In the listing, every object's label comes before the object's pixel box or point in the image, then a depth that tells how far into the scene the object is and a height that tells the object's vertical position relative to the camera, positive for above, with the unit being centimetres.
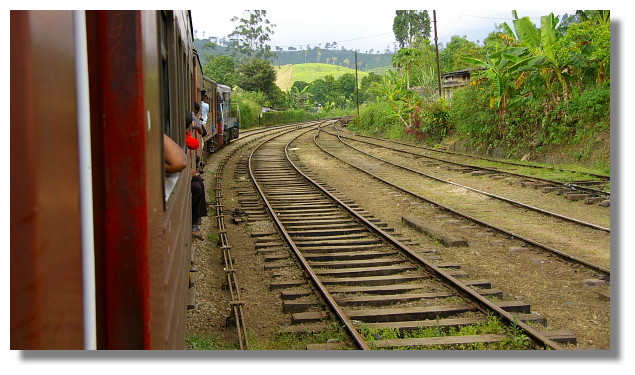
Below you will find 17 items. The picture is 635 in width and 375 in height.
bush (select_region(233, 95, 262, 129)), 4653 +170
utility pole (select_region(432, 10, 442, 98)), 3018 +511
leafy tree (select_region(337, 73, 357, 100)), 9050 +661
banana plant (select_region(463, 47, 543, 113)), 1730 +169
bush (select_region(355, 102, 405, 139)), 3191 +42
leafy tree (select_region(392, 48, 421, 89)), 4459 +533
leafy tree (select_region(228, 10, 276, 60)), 7419 +1159
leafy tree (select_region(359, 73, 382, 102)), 8371 +645
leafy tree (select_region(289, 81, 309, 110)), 7168 +398
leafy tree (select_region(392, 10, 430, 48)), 8212 +1402
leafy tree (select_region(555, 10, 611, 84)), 1627 +213
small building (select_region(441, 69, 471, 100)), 4160 +348
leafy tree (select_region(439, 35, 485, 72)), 4269 +626
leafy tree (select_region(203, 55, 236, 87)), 6325 +717
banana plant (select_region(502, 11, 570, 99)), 1664 +235
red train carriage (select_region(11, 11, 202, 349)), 133 -12
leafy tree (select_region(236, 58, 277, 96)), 6147 +573
